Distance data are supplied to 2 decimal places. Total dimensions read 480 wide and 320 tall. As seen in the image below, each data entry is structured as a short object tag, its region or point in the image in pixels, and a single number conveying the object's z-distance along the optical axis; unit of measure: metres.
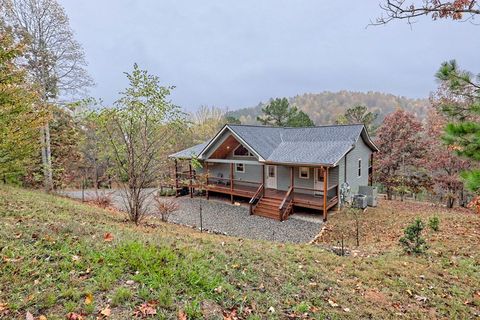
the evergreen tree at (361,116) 25.98
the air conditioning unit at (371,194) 15.91
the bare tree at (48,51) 12.66
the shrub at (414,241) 6.76
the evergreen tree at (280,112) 30.03
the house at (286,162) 14.34
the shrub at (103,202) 13.26
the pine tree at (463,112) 3.97
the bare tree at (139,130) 7.93
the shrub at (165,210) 11.56
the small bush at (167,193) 20.34
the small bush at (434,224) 8.93
